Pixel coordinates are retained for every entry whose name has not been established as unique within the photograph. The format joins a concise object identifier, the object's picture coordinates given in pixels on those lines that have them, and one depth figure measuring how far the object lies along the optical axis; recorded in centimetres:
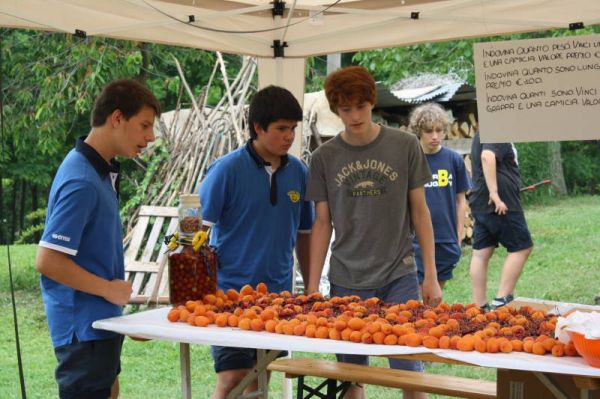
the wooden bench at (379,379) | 318
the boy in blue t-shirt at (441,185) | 504
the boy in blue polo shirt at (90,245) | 261
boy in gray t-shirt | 332
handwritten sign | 347
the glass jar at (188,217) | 308
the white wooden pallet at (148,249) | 737
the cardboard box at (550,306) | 329
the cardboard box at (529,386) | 259
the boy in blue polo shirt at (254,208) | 337
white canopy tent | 382
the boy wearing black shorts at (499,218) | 616
